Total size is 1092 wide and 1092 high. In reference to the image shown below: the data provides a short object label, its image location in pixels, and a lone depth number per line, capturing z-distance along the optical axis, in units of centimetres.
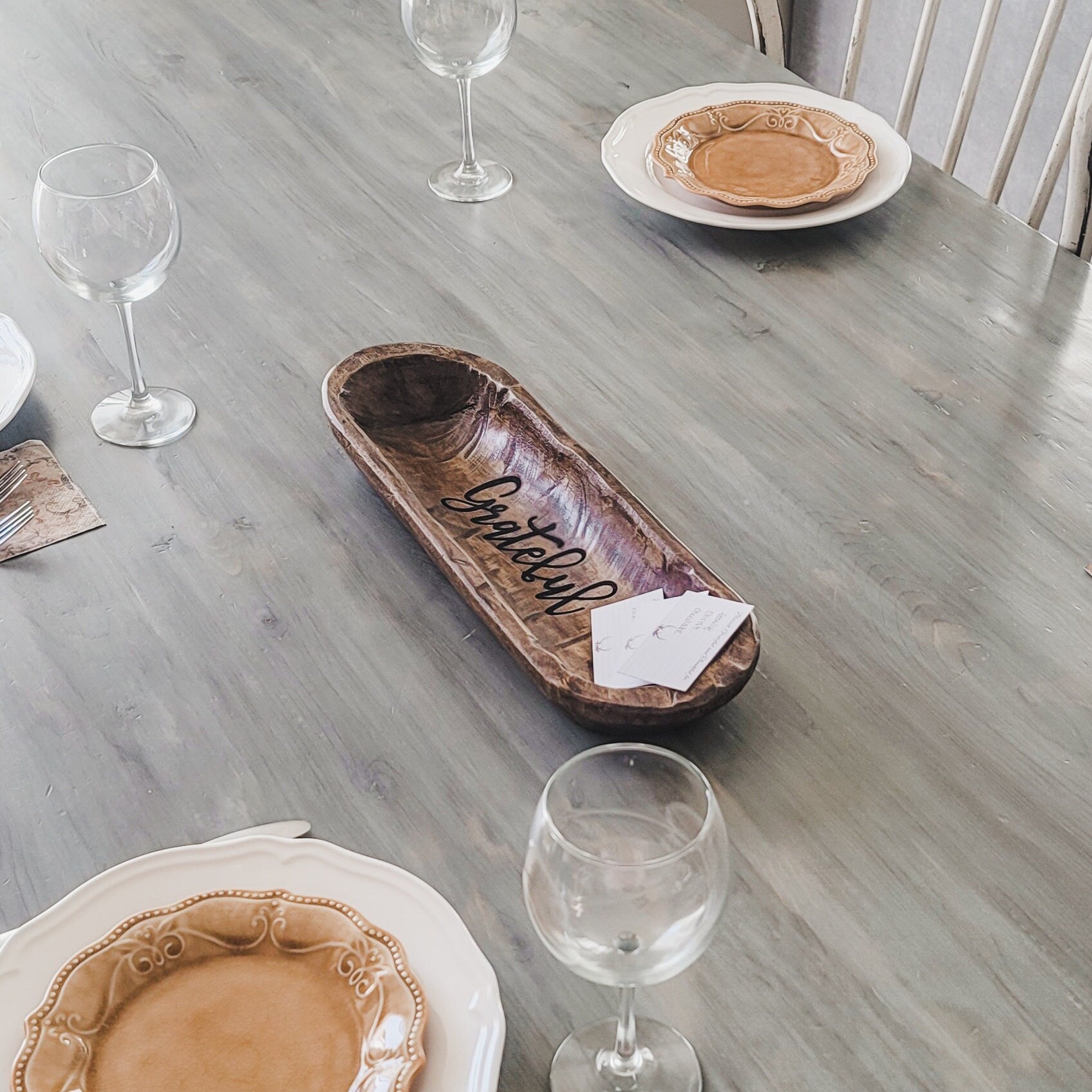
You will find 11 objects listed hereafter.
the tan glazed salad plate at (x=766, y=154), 131
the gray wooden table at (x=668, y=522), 69
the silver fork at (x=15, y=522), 96
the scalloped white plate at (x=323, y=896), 61
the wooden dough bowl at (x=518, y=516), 79
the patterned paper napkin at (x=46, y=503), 96
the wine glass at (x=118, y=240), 97
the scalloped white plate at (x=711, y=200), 128
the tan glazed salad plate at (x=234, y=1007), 60
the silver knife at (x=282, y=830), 73
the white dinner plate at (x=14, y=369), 106
